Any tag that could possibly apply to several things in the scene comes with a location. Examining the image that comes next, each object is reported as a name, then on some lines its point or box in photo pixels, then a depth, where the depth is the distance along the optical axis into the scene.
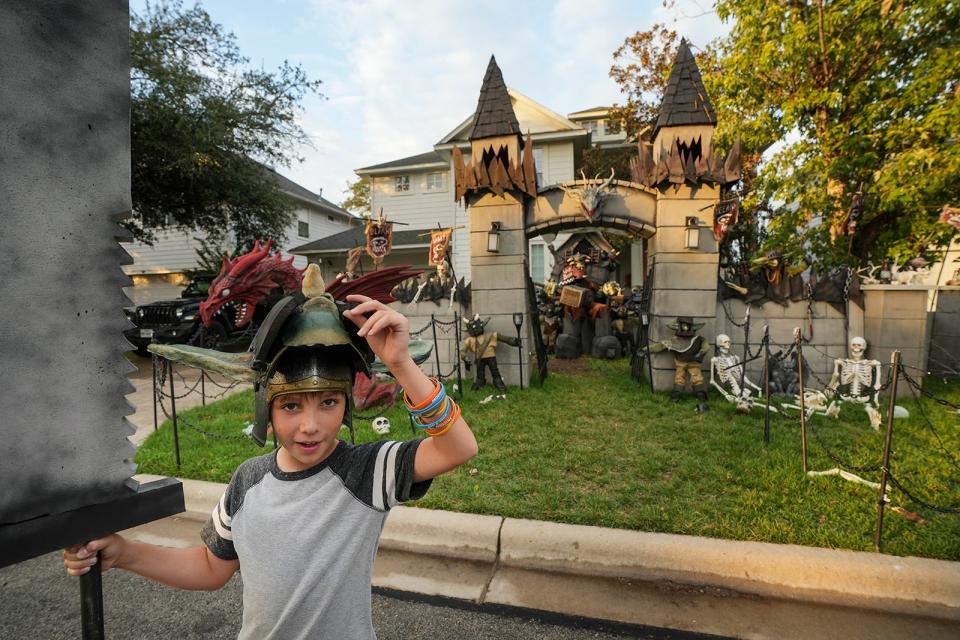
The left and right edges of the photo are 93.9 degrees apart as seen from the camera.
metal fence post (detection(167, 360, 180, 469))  4.96
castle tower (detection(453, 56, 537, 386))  8.37
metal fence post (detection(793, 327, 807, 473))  4.44
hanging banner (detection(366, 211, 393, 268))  8.98
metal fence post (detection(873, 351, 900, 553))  3.22
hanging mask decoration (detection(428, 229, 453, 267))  9.35
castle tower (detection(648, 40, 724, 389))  7.84
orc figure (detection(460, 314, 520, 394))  8.24
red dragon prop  4.89
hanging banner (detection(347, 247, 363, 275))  7.39
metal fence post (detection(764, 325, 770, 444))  5.04
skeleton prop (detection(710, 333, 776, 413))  6.80
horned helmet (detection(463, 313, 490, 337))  8.30
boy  1.40
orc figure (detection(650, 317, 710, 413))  7.27
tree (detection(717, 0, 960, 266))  7.11
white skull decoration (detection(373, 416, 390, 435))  5.86
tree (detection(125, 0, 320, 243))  11.48
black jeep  11.02
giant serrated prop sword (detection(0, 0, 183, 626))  0.90
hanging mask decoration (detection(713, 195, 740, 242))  7.46
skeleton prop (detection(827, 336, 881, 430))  6.42
